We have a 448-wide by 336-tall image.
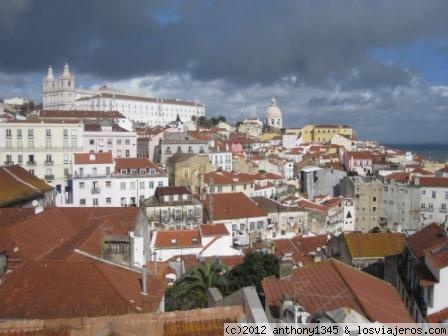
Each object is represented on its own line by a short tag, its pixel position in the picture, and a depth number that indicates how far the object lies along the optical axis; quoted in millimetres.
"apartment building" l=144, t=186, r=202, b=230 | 48156
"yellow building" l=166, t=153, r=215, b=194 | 64375
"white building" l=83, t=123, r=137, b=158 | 66125
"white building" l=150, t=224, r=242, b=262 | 37156
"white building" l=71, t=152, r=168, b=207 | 53719
